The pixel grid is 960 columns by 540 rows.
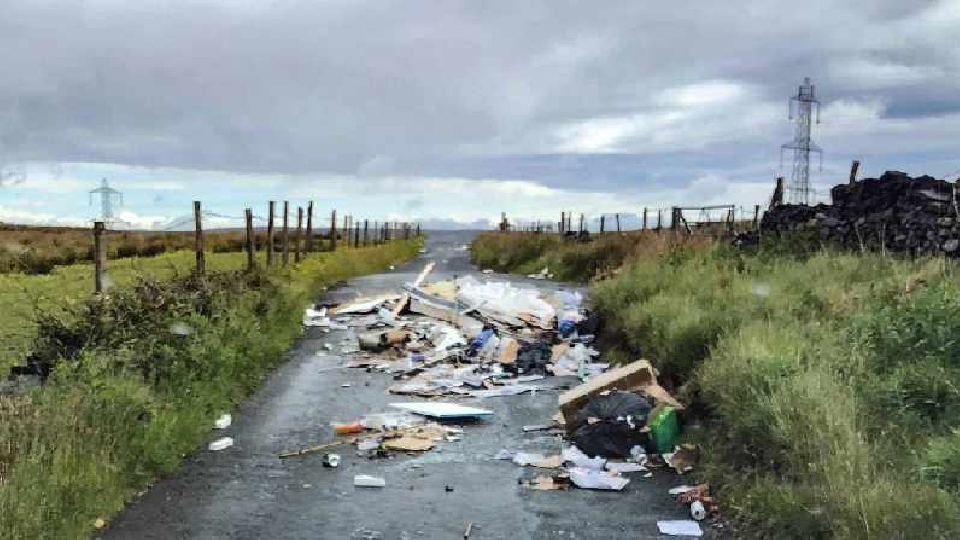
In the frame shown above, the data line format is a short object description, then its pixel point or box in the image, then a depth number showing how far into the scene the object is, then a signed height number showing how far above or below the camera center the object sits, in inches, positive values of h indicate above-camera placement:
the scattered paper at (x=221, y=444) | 292.8 -78.7
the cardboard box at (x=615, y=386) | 316.2 -60.6
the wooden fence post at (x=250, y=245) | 645.4 -20.5
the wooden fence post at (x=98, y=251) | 414.3 -17.9
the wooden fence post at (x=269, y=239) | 800.9 -18.3
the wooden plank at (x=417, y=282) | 625.7 -63.8
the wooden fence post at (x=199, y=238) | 533.0 -13.1
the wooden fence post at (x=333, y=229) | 1406.3 -13.6
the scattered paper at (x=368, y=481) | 252.5 -77.7
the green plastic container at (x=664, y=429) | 282.8 -67.6
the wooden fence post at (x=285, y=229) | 895.3 -9.8
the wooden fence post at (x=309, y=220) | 1122.7 +0.1
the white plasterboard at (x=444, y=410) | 339.6 -76.3
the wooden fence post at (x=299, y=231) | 996.4 -12.8
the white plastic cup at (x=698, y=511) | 223.0 -74.9
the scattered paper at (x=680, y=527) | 212.4 -76.1
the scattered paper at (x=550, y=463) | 273.0 -77.2
